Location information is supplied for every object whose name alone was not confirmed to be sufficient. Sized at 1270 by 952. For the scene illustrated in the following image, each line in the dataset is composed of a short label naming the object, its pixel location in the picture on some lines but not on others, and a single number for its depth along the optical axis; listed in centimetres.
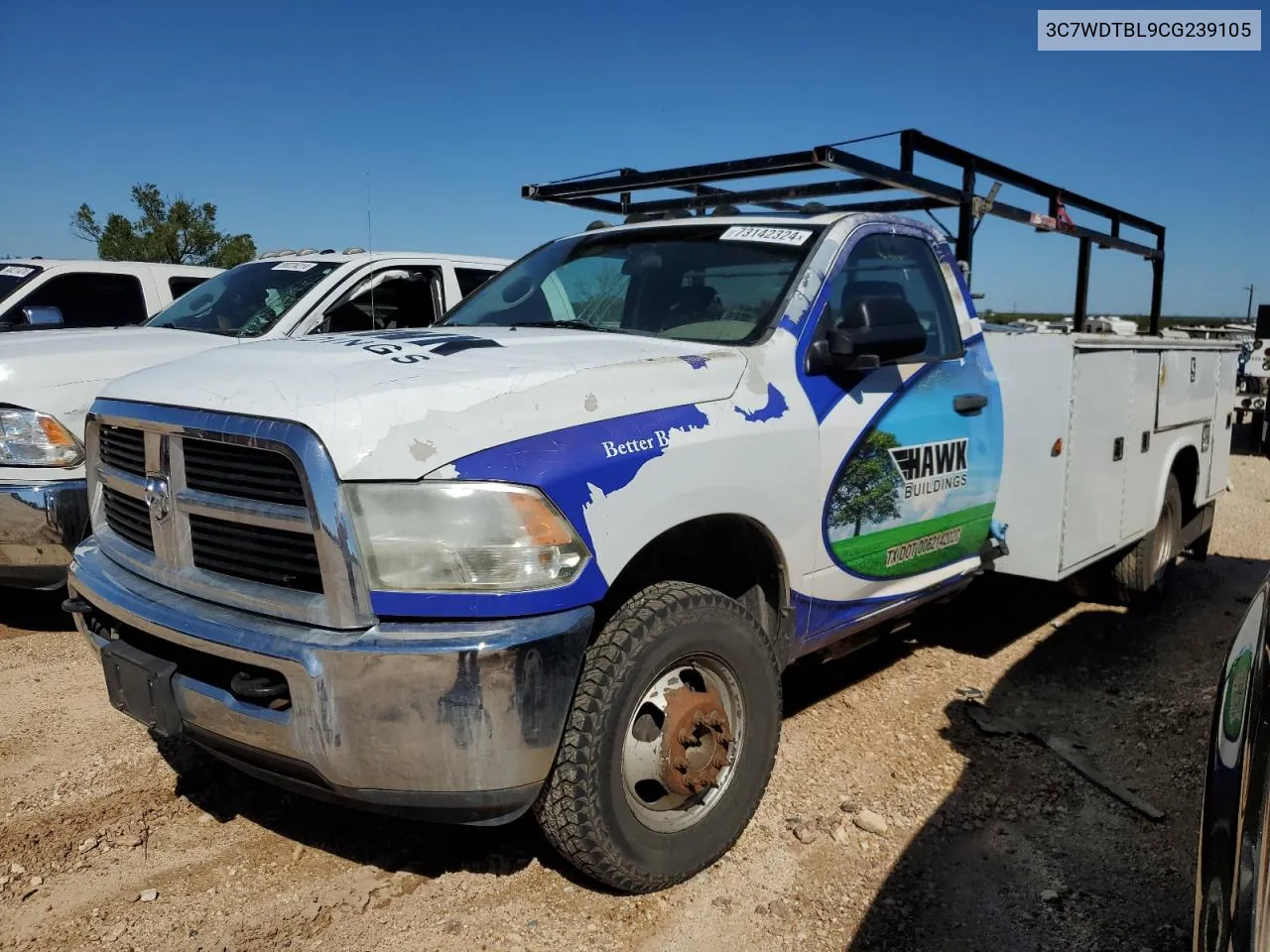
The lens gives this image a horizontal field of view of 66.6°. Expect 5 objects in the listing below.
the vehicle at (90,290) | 734
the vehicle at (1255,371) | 1469
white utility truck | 224
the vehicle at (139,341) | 457
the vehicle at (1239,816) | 147
